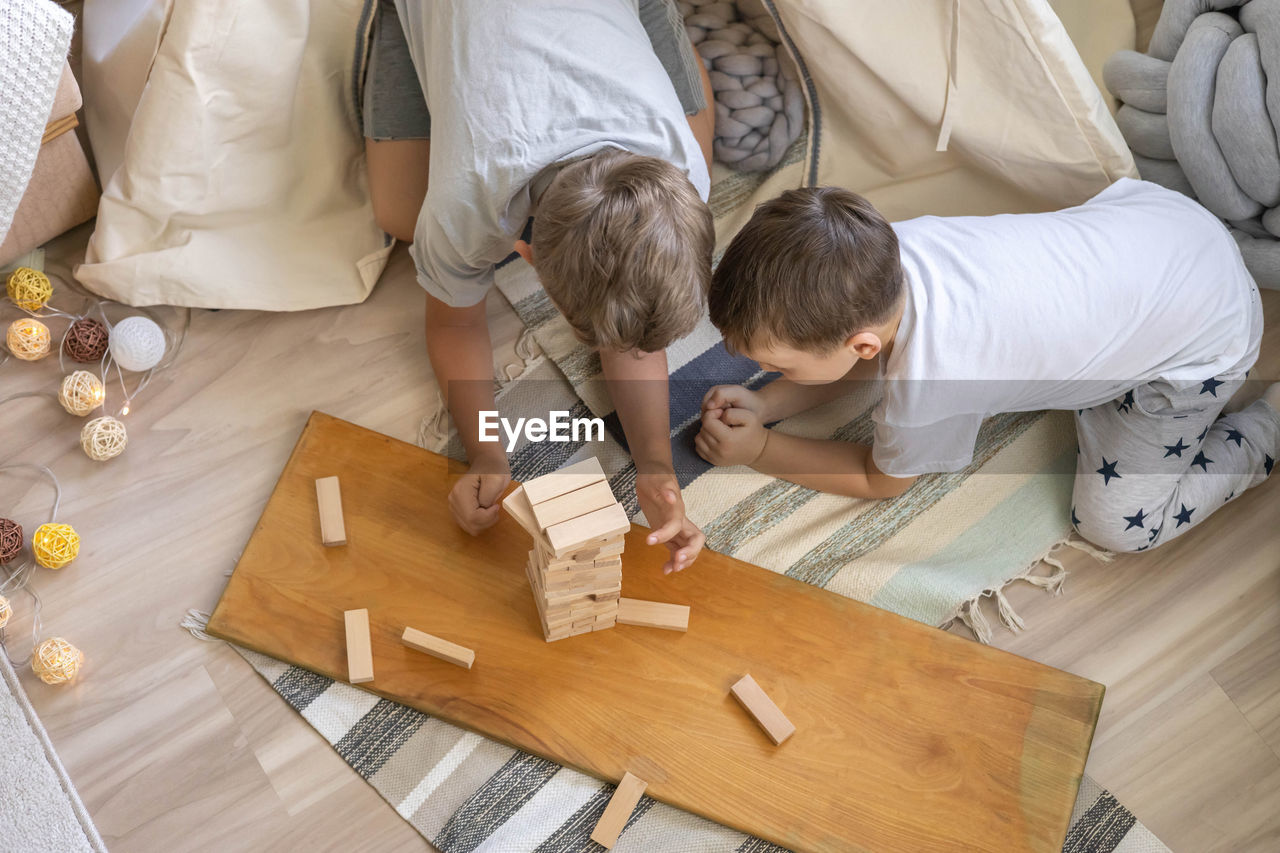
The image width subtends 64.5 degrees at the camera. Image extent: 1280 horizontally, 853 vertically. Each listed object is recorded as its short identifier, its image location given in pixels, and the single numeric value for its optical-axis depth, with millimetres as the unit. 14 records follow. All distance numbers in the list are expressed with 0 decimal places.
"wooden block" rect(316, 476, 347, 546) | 1074
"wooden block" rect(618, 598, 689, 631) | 1033
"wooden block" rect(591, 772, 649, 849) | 969
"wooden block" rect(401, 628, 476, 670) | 1014
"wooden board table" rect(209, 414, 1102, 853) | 979
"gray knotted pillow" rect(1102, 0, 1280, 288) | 1111
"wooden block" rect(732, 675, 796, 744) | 990
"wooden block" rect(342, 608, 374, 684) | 1010
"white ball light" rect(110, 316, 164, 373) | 1140
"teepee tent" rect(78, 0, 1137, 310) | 1099
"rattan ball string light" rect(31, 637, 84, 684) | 1005
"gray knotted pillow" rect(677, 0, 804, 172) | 1276
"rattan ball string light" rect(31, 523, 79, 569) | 1058
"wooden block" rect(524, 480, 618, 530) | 819
